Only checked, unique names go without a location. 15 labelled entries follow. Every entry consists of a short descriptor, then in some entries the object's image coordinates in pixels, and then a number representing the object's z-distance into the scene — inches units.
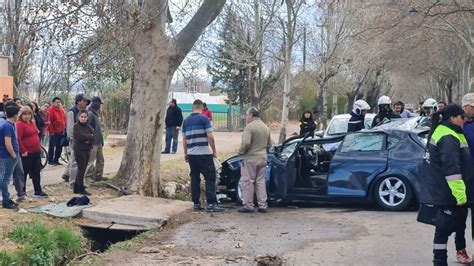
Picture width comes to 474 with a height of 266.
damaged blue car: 453.1
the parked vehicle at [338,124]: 685.3
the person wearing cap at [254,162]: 453.4
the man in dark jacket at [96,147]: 510.6
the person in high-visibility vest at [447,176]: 264.1
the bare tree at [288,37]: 1002.7
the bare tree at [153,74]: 485.1
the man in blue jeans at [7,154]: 388.8
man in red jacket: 638.5
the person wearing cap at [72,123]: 495.8
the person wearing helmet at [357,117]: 585.6
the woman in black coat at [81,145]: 459.2
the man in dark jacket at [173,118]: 793.6
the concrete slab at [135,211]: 383.9
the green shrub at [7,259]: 284.5
